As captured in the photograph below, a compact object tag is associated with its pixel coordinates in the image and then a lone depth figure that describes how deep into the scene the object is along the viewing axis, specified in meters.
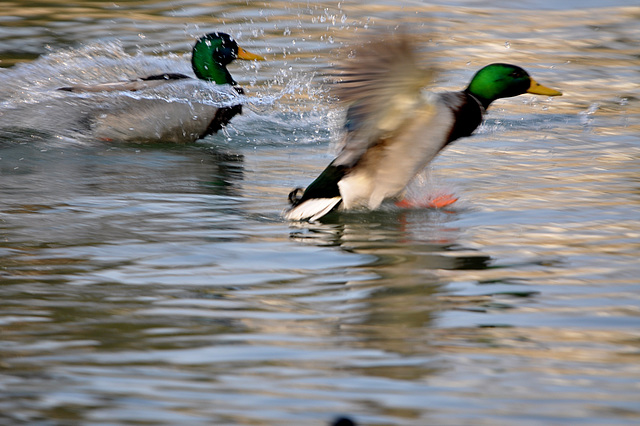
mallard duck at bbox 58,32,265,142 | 14.12
